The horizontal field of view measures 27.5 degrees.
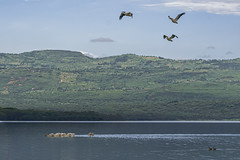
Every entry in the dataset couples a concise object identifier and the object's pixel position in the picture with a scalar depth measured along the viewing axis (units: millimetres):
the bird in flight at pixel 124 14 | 68125
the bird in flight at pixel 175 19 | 71862
